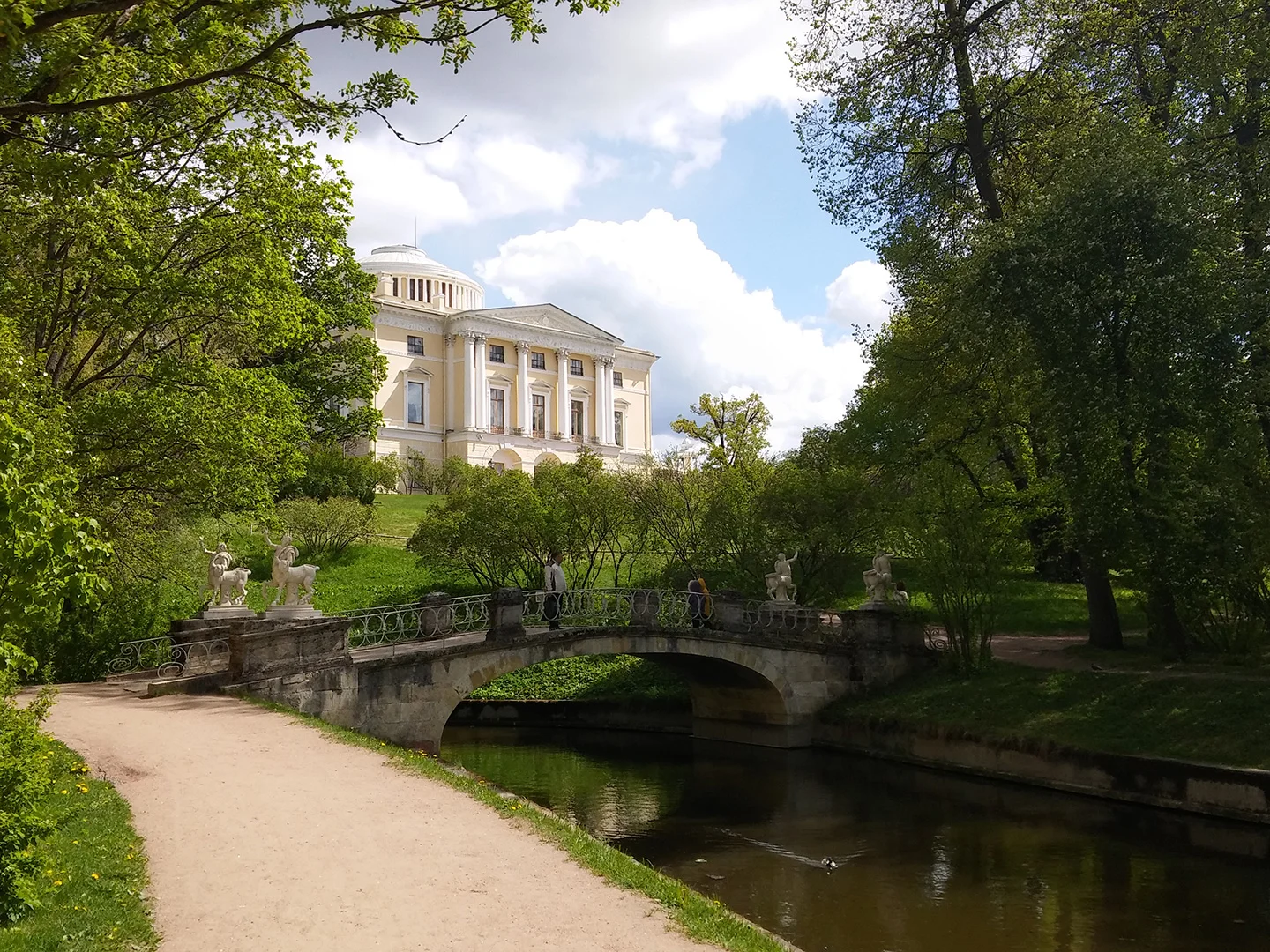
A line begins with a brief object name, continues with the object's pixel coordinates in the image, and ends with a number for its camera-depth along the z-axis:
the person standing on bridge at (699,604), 25.12
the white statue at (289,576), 19.55
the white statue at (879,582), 26.53
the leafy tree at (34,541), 7.05
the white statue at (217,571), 21.41
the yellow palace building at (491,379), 74.25
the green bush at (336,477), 43.31
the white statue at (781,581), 26.92
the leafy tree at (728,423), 52.25
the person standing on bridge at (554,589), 22.52
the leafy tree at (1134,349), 18.97
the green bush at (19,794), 6.86
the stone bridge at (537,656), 18.20
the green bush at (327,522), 37.81
